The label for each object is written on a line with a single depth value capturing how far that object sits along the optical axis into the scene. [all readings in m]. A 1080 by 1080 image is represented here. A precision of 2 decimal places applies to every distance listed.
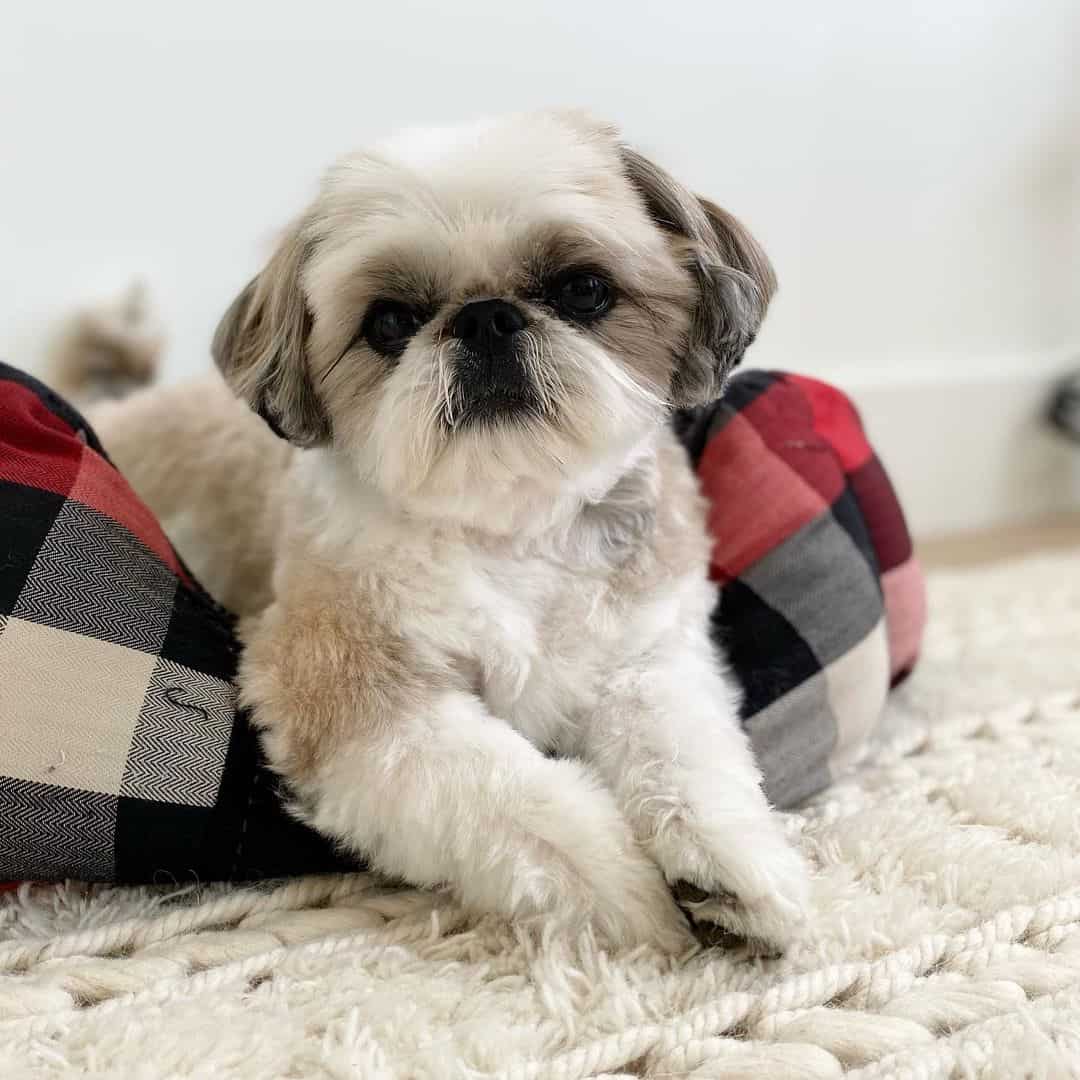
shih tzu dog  0.57
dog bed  0.58
